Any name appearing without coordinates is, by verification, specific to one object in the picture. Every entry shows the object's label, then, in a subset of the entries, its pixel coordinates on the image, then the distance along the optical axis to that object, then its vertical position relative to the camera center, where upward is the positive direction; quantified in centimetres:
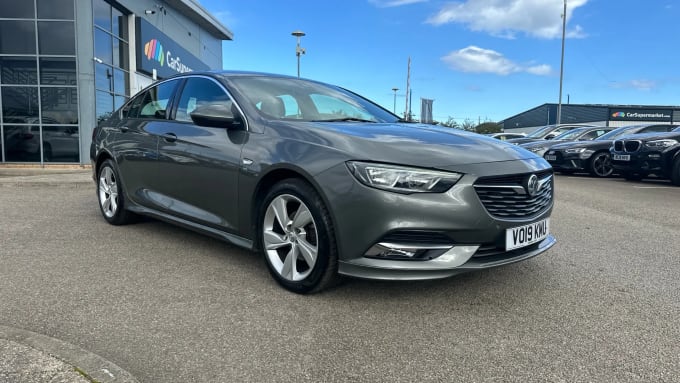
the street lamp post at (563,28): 2900 +718
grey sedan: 279 -21
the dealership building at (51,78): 1395 +188
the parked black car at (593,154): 1220 -1
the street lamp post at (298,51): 2202 +428
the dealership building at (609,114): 4906 +406
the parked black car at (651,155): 988 +1
